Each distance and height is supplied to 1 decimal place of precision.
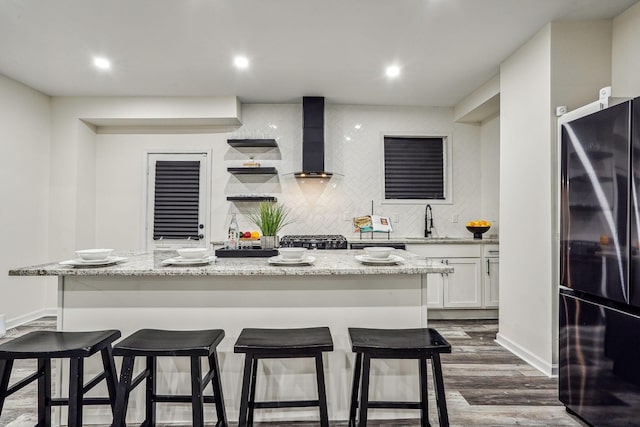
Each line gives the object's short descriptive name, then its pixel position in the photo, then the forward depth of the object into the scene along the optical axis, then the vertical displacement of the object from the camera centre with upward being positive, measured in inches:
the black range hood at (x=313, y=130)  183.8 +44.2
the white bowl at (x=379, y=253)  78.8 -6.7
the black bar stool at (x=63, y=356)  63.4 -25.4
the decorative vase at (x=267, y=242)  101.4 -5.9
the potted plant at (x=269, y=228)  100.7 -2.1
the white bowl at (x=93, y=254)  77.2 -7.4
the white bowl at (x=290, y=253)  79.7 -7.0
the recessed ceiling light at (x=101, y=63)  138.2 +58.5
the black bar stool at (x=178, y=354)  62.8 -22.5
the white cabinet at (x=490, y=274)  171.2 -23.9
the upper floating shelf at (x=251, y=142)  184.4 +38.3
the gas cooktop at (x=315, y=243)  161.3 -9.7
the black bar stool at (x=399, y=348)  62.6 -21.1
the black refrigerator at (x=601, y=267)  69.1 -9.1
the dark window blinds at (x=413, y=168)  197.5 +27.9
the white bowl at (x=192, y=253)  78.9 -7.1
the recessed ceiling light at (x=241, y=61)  138.4 +59.4
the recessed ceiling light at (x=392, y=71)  147.2 +60.2
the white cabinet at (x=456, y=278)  170.4 -25.8
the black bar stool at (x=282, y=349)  62.9 -21.6
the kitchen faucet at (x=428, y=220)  194.4 +0.6
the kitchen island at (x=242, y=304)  81.5 -18.4
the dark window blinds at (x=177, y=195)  194.4 +12.3
